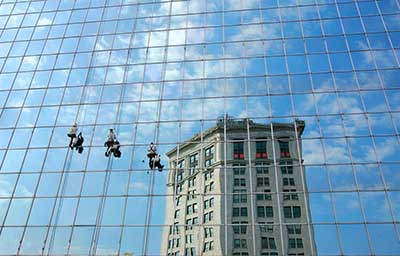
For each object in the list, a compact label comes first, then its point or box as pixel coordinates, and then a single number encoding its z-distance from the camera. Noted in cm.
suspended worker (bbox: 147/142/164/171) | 1642
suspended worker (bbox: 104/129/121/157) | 1691
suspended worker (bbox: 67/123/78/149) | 1720
